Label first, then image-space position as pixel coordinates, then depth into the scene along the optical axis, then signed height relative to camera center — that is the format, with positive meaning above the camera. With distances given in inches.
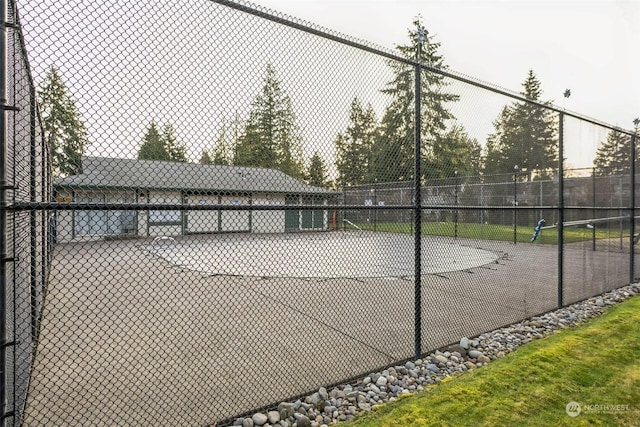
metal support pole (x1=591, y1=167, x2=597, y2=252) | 304.1 +11.0
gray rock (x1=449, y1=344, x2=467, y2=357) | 126.2 -52.8
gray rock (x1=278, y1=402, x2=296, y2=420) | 87.8 -52.0
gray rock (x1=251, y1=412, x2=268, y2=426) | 84.8 -52.1
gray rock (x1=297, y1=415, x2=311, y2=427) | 84.4 -52.3
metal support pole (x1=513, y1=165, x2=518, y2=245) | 441.6 +23.7
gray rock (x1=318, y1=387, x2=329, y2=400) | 95.8 -51.7
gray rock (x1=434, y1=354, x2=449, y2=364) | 120.0 -52.6
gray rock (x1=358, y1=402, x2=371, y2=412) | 91.4 -53.0
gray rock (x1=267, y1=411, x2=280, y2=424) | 85.5 -52.2
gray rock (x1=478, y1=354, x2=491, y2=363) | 120.8 -53.0
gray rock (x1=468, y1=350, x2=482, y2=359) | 124.8 -52.7
